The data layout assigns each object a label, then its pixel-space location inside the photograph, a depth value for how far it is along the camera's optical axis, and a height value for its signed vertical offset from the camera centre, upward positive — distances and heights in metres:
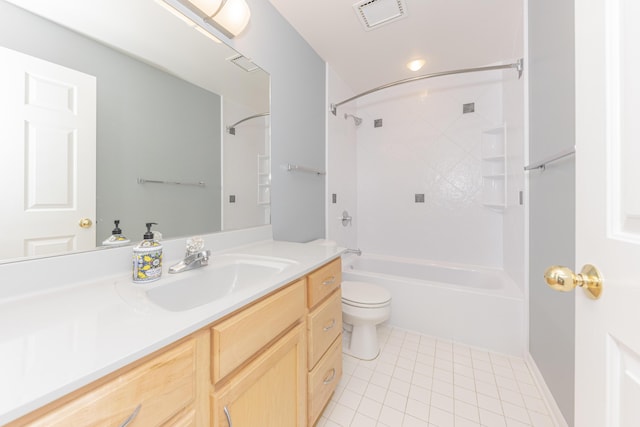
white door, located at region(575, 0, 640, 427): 0.35 +0.02
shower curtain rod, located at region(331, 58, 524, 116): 1.63 +1.03
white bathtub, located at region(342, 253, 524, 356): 1.60 -0.66
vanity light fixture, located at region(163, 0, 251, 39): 1.07 +0.91
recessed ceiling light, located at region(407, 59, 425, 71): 2.12 +1.32
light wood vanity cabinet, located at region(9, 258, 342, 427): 0.39 -0.37
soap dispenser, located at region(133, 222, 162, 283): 0.79 -0.16
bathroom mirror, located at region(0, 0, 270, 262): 0.70 +0.34
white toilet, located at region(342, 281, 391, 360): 1.55 -0.66
